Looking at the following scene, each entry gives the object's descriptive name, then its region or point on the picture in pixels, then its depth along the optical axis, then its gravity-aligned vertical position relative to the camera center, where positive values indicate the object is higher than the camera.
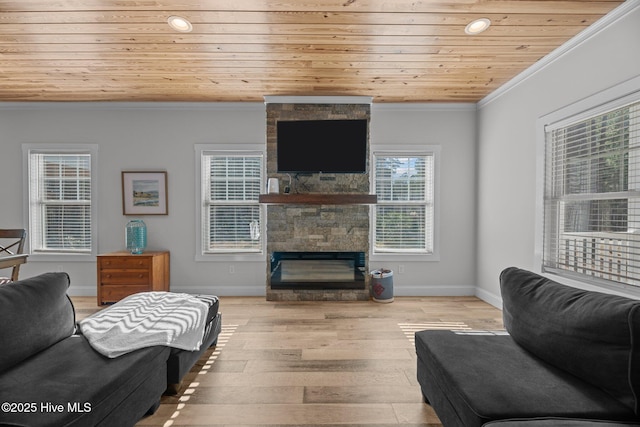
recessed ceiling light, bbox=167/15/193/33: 2.58 +1.45
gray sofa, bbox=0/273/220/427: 1.34 -0.76
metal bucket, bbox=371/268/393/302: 4.53 -1.01
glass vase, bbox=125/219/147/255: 4.51 -0.37
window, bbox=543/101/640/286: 2.46 +0.12
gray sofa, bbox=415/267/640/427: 1.31 -0.75
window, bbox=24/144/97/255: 4.79 +0.08
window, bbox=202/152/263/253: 4.85 +0.10
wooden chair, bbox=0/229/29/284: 3.37 -0.49
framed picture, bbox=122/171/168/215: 4.75 +0.23
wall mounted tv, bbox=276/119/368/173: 4.48 +0.86
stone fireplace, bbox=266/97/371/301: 4.59 -0.40
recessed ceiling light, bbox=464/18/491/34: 2.63 +1.47
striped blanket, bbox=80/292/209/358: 1.95 -0.76
